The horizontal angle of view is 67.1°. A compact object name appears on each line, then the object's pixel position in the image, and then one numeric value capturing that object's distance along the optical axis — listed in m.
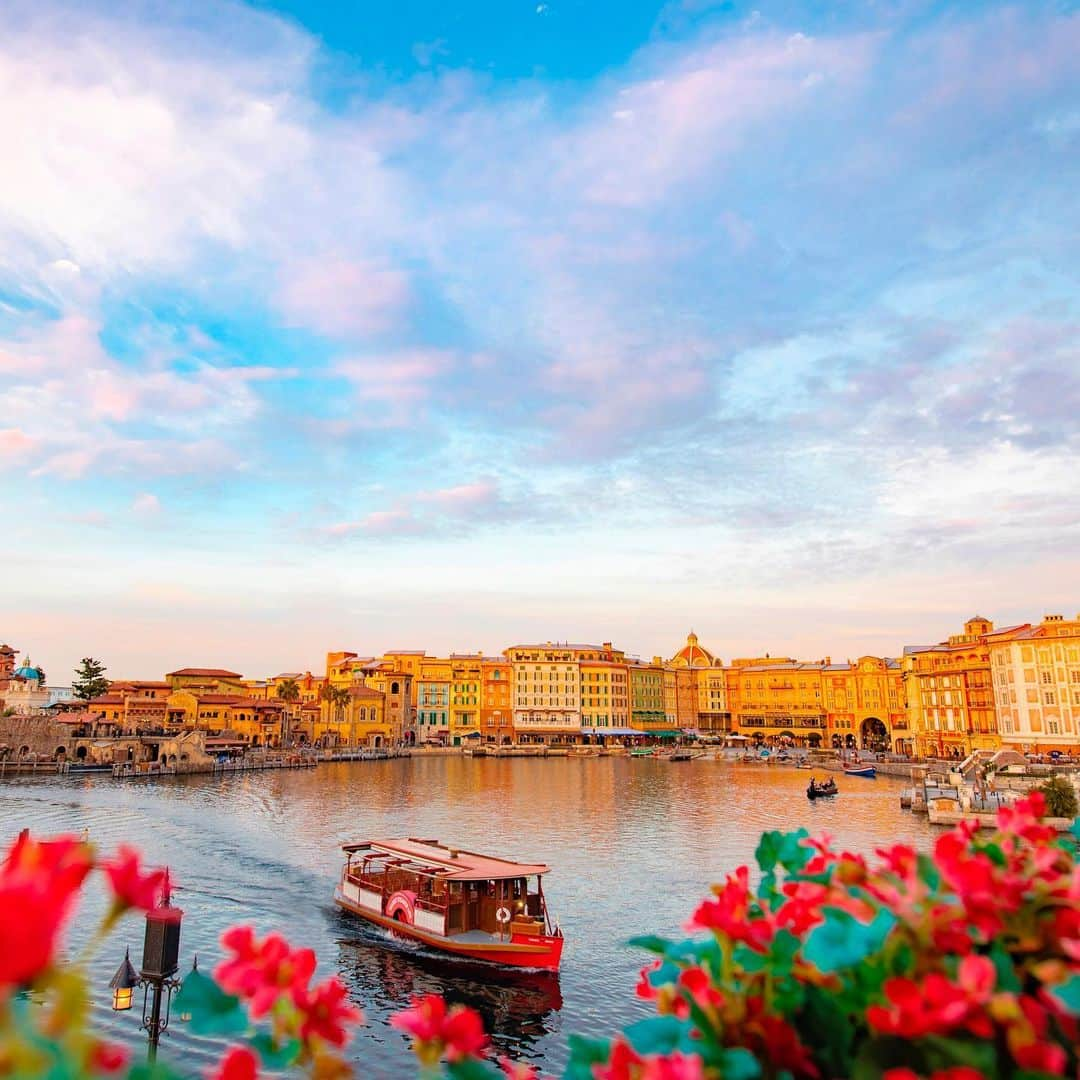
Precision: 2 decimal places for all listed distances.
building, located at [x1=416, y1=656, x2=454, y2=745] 123.12
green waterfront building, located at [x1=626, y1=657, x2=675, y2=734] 135.25
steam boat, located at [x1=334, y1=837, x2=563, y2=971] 23.20
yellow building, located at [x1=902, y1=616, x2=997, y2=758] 85.50
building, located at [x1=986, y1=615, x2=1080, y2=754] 72.94
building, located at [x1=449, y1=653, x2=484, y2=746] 124.69
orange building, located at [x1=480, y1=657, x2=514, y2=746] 125.06
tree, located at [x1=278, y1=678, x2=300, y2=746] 112.44
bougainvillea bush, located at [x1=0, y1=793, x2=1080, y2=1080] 2.13
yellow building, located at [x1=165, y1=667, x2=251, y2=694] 117.62
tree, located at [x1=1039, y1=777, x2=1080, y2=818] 38.75
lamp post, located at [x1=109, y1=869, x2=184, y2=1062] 16.00
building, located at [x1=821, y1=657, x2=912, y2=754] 121.11
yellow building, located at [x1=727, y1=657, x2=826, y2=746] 132.12
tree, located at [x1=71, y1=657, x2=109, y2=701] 115.12
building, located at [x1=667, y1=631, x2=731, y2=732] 142.12
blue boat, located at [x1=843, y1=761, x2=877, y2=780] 84.25
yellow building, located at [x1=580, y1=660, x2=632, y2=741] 128.75
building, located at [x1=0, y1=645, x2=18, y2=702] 100.31
